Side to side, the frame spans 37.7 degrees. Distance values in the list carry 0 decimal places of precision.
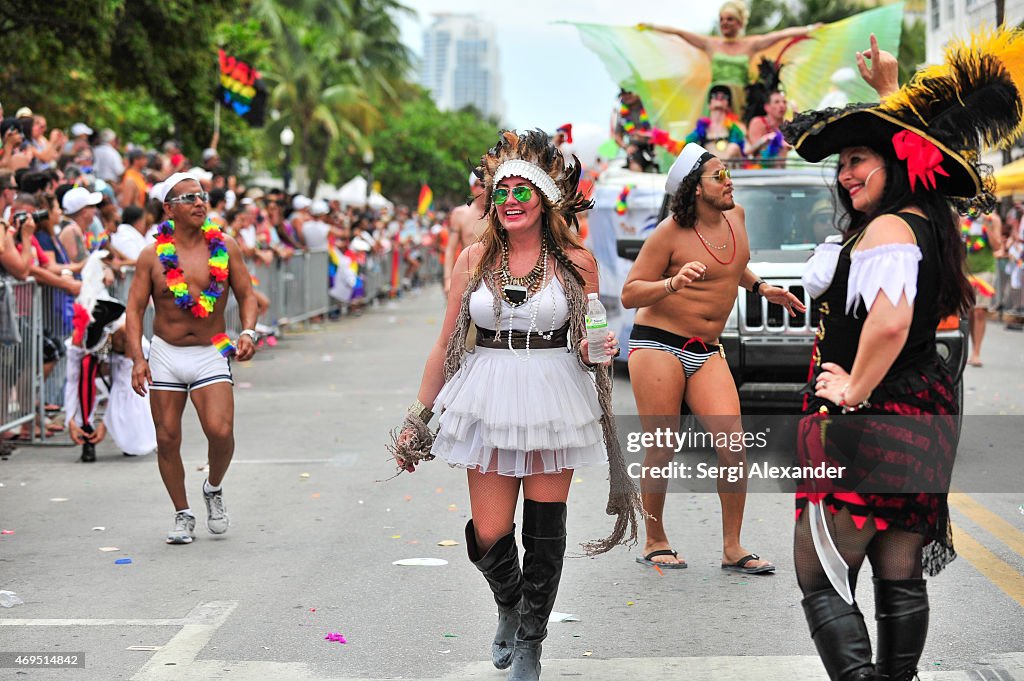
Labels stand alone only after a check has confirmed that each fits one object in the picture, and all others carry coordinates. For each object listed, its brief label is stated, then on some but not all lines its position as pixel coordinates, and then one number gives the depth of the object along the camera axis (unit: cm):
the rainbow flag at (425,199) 4478
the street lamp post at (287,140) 3219
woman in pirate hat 442
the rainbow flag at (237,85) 2373
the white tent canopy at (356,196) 4910
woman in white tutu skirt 534
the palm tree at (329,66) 5444
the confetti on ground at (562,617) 628
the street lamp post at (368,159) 5453
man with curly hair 709
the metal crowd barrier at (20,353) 1071
